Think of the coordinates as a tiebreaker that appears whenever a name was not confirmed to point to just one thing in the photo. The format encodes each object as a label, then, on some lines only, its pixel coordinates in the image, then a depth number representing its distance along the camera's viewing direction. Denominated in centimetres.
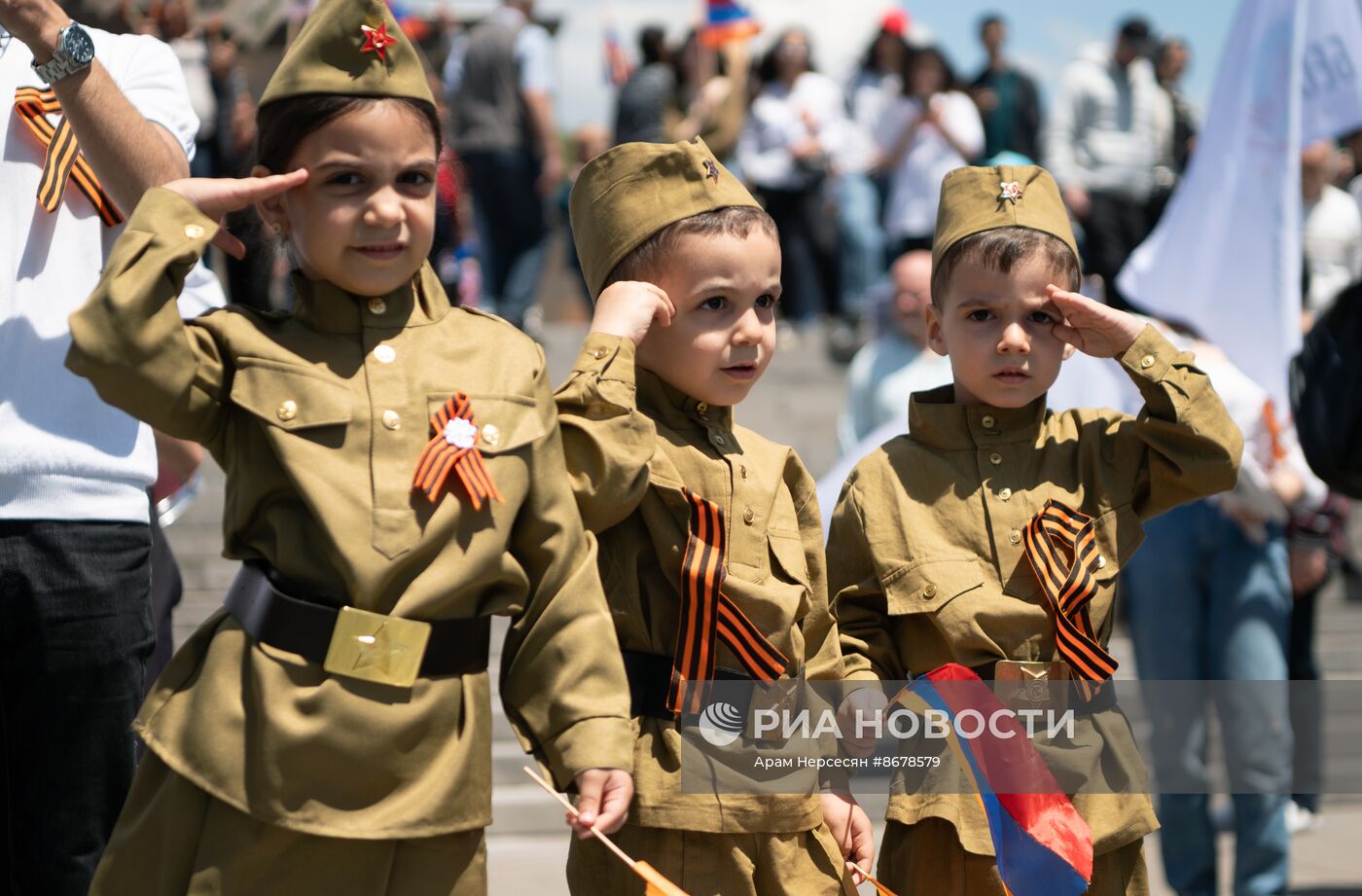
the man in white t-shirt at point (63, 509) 577
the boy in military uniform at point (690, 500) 564
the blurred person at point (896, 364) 1198
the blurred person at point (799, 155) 2177
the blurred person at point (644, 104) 2073
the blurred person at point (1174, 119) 1768
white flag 1134
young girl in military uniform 487
